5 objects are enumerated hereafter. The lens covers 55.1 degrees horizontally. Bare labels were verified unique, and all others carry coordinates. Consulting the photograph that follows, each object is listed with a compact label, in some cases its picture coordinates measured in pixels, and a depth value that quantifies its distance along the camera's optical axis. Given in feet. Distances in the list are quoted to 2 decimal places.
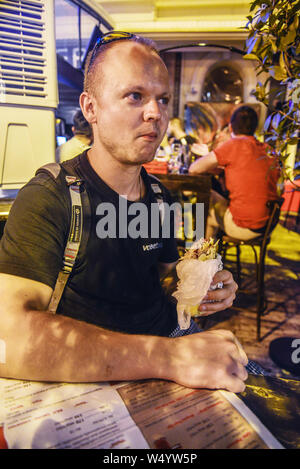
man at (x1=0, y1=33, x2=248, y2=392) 2.45
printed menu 1.85
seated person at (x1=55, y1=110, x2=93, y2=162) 11.62
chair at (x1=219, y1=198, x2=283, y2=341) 9.45
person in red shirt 10.13
